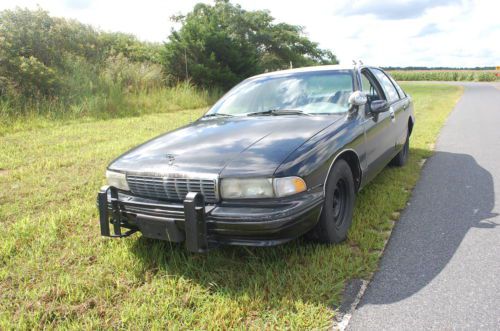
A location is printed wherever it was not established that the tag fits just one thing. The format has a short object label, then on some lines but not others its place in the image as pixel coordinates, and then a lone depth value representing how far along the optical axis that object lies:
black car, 2.47
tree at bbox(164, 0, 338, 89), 15.70
